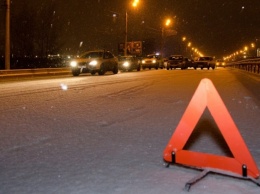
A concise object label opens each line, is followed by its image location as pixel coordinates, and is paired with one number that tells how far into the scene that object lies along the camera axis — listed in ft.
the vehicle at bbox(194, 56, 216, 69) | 149.07
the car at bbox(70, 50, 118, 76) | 92.38
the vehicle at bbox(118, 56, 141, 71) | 132.01
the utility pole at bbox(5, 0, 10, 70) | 86.17
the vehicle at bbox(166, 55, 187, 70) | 152.97
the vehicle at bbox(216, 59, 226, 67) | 279.49
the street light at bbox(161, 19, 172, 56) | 239.83
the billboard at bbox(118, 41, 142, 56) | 244.40
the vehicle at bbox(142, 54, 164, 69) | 158.92
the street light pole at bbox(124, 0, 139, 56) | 153.17
